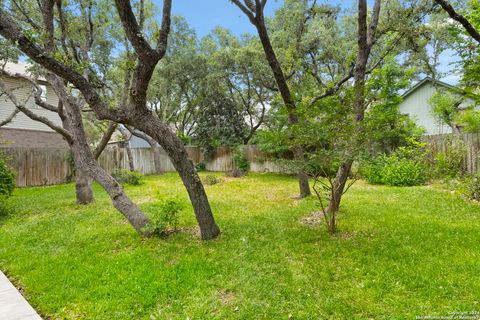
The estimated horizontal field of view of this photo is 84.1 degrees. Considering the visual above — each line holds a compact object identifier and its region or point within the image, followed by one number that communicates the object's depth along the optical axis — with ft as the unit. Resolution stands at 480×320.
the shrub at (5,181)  19.72
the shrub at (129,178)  35.70
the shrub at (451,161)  26.20
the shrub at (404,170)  26.35
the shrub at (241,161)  43.55
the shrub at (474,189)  18.56
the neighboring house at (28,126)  41.29
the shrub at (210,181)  33.98
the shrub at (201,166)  52.76
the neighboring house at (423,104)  48.59
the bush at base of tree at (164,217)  13.53
